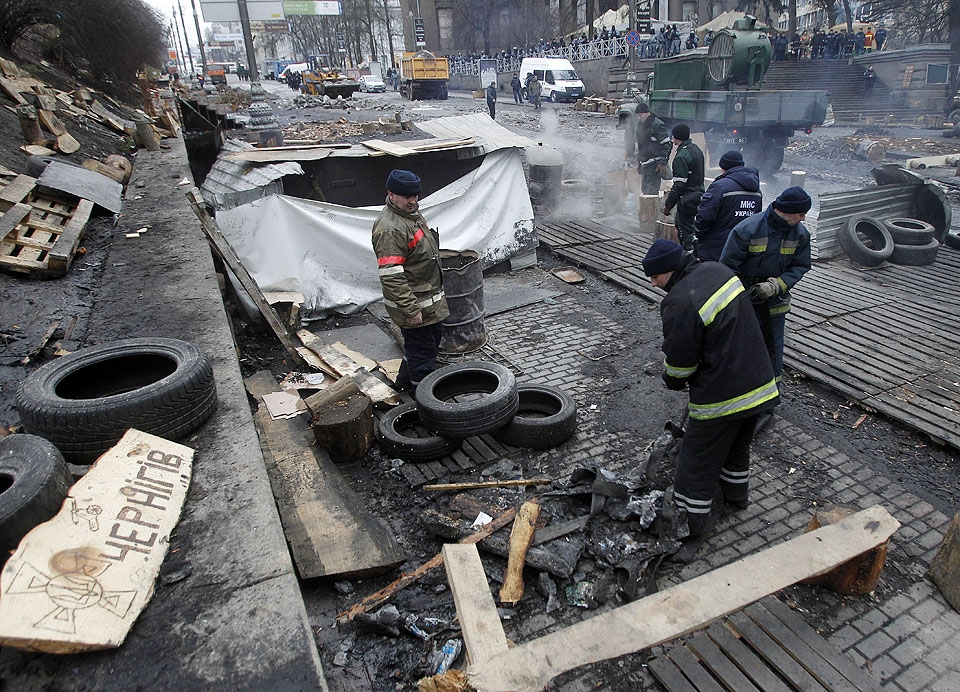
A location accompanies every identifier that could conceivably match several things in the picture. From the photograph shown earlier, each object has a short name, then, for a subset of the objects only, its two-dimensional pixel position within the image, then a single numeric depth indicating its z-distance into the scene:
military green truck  12.12
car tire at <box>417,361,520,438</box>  4.40
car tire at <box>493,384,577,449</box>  4.61
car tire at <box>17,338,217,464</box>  3.32
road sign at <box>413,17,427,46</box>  49.74
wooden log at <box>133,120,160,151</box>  13.93
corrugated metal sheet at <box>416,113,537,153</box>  8.66
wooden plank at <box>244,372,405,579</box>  3.46
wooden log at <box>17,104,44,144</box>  10.44
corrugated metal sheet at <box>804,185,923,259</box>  8.31
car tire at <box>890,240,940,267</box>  8.00
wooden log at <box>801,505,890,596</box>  3.17
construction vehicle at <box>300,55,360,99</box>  34.94
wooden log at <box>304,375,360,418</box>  4.52
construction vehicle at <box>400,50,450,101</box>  35.09
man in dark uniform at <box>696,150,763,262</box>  5.75
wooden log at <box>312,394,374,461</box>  4.37
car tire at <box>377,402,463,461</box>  4.48
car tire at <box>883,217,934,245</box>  8.07
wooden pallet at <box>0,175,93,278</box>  6.23
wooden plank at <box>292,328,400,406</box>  5.27
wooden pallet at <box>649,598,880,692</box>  2.73
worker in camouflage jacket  4.79
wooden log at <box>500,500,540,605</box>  3.30
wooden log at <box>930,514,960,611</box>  3.22
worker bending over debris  3.33
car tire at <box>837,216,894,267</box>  7.93
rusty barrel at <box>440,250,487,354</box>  6.14
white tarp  7.30
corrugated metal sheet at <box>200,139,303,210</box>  7.24
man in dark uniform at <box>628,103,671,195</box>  10.18
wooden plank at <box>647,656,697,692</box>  2.78
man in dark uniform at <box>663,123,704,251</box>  7.33
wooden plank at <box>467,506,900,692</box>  2.31
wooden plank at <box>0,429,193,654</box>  2.24
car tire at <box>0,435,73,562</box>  2.61
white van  28.86
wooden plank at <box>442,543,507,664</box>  2.44
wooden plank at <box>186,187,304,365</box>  6.08
